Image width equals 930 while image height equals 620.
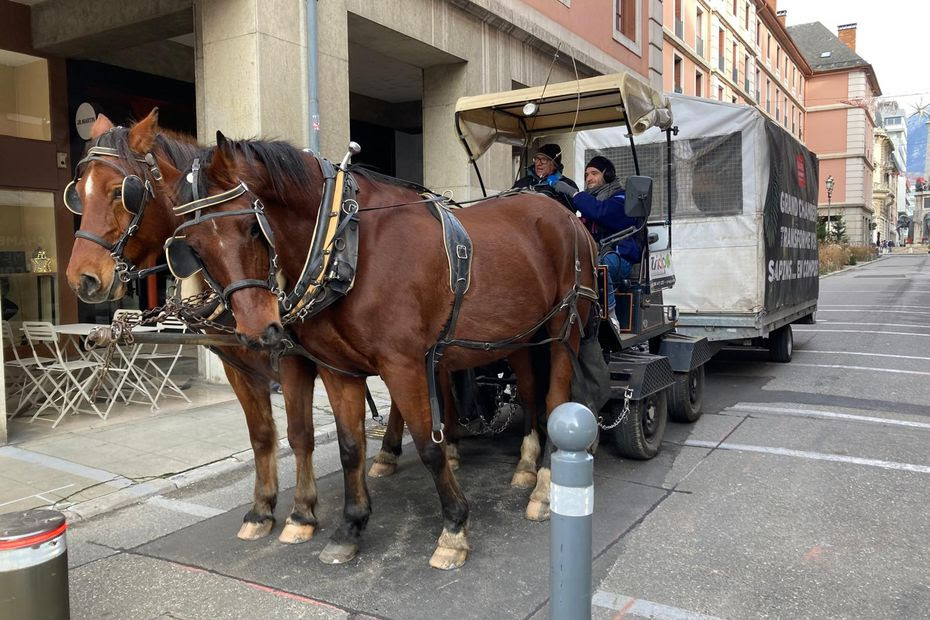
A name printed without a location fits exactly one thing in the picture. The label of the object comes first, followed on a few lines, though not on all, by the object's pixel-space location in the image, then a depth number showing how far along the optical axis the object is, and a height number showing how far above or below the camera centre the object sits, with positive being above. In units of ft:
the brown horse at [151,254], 10.19 +0.27
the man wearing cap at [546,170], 18.24 +2.55
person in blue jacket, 17.80 +1.37
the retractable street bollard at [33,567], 8.08 -3.46
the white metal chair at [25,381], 22.92 -3.83
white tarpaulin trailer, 25.93 +2.17
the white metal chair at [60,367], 22.06 -3.02
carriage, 17.06 -0.48
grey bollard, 7.32 -2.59
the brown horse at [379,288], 9.97 -0.34
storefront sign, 30.58 +6.85
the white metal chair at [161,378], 23.83 -3.96
